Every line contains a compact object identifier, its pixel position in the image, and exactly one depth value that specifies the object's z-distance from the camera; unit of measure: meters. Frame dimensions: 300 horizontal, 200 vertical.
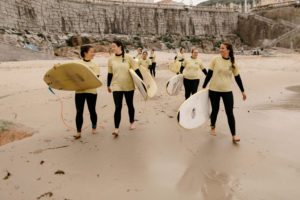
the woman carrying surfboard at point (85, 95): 3.94
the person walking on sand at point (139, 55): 10.56
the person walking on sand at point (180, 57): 9.63
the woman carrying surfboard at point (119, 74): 4.03
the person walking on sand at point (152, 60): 11.93
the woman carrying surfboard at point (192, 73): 5.82
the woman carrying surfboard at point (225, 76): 3.75
